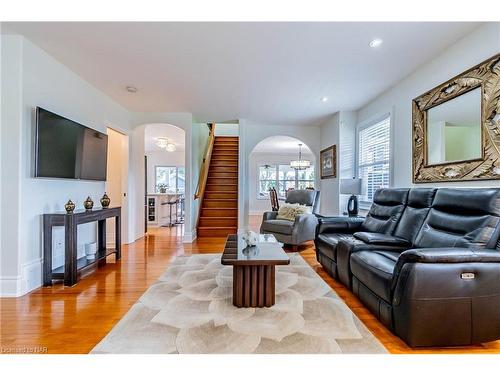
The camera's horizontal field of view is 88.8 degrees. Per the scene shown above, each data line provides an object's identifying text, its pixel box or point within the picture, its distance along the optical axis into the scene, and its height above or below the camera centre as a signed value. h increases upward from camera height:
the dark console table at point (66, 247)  2.83 -0.71
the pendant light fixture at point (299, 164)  8.69 +0.74
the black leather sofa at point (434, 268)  1.64 -0.61
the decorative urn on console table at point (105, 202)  3.69 -0.26
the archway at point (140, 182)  5.20 +0.06
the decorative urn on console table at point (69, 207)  2.91 -0.27
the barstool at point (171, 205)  7.51 -0.63
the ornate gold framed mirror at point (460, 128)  2.22 +0.61
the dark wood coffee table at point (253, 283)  2.27 -0.87
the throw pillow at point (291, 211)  4.67 -0.47
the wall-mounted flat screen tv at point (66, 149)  2.75 +0.43
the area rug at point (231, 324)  1.71 -1.08
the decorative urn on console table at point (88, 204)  3.23 -0.26
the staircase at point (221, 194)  5.98 -0.24
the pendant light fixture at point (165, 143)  7.49 +1.26
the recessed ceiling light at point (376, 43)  2.55 +1.46
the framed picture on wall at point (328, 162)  5.37 +0.53
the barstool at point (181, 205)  8.23 -0.76
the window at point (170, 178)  10.12 +0.26
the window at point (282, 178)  10.70 +0.31
